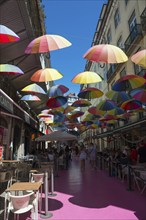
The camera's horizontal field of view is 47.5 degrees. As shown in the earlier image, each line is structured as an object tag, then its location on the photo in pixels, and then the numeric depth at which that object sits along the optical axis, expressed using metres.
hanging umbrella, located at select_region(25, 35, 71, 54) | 5.30
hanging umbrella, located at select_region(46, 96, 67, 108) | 10.72
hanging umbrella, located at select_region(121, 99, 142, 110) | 9.75
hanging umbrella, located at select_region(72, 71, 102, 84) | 7.39
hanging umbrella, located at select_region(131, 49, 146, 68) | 5.29
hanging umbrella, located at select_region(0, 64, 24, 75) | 6.75
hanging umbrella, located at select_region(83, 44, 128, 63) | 5.41
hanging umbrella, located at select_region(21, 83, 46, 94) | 8.92
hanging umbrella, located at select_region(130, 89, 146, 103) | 8.06
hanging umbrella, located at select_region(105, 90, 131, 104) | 10.47
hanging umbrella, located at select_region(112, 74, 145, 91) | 7.77
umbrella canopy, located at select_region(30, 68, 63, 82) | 7.07
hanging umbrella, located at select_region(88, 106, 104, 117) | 13.08
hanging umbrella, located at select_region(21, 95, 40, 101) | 10.30
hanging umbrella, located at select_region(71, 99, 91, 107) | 11.53
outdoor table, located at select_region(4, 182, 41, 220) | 3.77
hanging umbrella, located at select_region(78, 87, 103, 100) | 9.78
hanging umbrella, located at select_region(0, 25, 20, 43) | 4.59
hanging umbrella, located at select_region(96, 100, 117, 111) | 11.16
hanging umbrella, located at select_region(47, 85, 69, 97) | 9.70
